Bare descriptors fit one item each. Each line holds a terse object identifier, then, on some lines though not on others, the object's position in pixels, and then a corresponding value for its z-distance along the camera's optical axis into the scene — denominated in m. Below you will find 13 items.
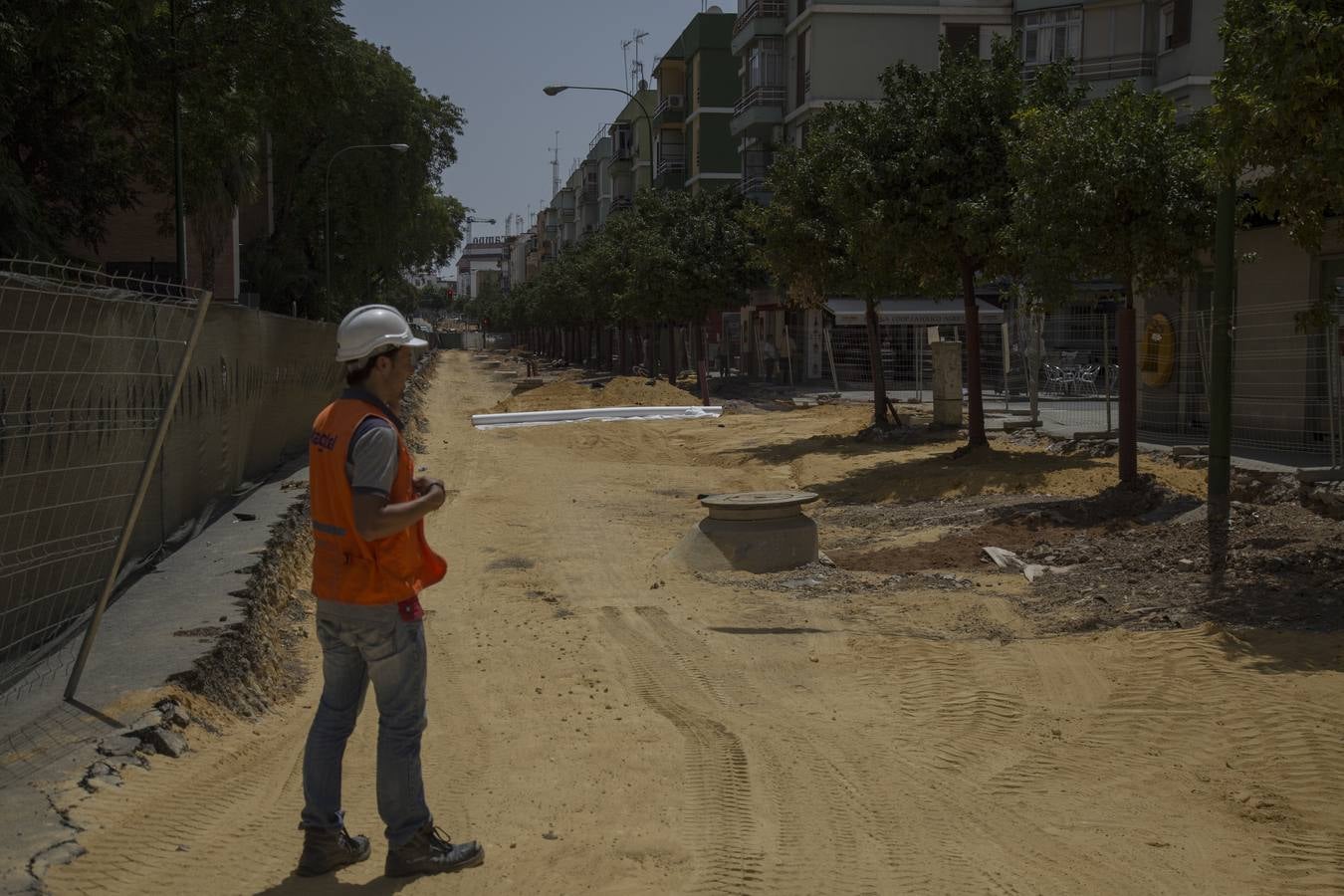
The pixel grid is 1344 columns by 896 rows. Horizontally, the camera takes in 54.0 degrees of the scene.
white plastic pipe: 31.30
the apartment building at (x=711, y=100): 66.75
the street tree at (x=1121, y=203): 13.99
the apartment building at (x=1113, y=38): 41.09
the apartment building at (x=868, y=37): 50.22
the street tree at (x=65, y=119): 17.09
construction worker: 4.54
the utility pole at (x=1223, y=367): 11.12
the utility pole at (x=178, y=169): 20.73
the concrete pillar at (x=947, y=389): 23.22
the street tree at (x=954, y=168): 18.48
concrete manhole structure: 11.88
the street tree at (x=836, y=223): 19.30
